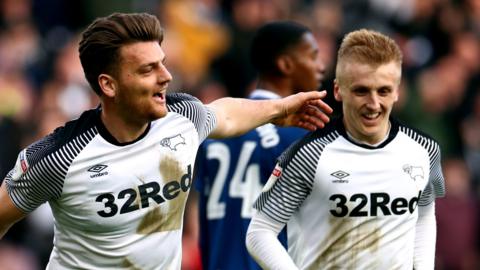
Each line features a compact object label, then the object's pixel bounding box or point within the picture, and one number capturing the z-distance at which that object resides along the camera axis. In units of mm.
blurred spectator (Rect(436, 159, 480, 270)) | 27641
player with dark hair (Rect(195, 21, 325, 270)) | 17094
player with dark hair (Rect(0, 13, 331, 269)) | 13555
